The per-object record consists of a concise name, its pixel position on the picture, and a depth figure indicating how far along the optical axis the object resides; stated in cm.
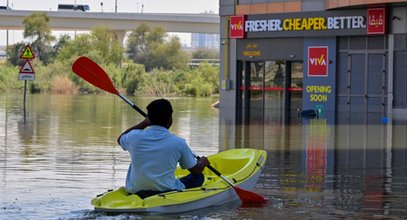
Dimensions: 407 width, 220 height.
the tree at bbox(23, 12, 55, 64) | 8338
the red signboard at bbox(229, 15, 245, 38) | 4050
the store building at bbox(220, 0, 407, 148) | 3497
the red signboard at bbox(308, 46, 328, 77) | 3766
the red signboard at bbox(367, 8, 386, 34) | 3497
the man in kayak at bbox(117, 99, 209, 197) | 1050
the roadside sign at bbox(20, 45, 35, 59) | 3341
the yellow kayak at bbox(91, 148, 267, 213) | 1027
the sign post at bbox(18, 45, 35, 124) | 3344
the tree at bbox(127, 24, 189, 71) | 9294
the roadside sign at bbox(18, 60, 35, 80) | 3347
